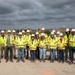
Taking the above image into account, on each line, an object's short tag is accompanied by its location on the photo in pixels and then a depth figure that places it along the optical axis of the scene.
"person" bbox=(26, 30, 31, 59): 5.77
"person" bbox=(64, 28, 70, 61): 5.61
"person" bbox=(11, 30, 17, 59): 5.78
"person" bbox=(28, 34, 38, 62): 5.68
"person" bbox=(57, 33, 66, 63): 5.61
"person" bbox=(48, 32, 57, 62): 5.67
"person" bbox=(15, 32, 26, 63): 5.60
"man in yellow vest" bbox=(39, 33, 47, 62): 5.70
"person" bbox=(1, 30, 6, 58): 5.68
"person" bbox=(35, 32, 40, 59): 5.77
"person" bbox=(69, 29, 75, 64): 5.42
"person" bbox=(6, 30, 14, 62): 5.54
